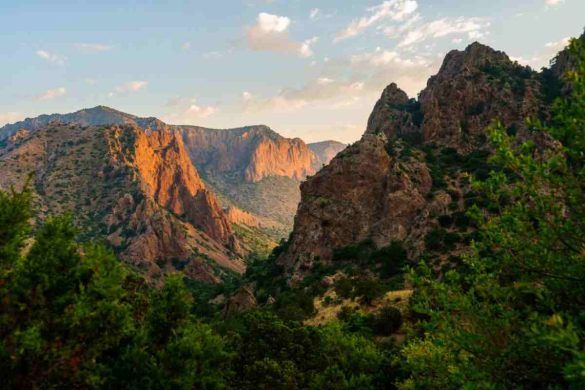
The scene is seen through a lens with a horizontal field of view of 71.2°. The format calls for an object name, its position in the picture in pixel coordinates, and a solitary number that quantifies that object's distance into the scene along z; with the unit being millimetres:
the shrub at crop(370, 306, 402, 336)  44562
